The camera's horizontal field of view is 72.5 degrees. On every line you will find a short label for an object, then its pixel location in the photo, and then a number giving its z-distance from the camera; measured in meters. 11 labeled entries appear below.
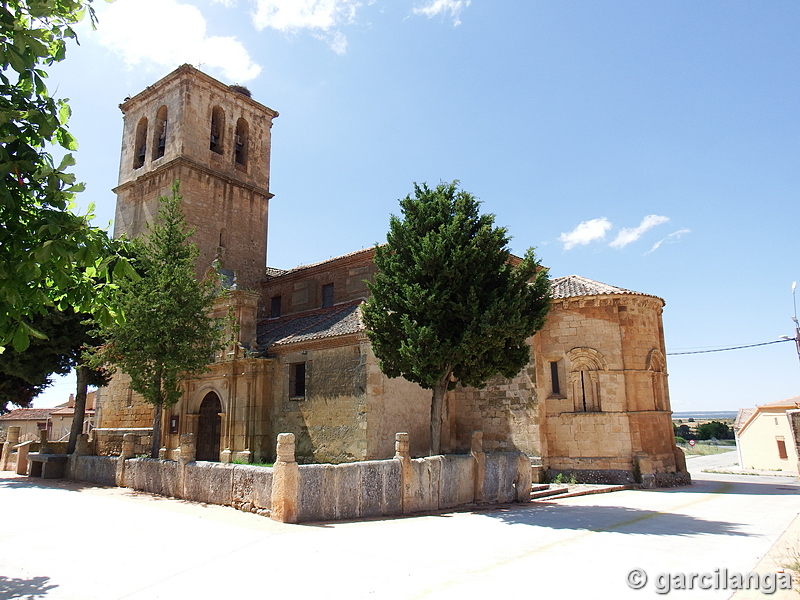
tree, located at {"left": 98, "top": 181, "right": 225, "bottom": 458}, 15.20
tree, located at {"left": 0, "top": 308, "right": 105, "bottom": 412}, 18.75
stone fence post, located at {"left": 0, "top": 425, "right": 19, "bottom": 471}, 22.02
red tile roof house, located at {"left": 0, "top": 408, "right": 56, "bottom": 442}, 39.44
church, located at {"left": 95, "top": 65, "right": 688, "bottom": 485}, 15.97
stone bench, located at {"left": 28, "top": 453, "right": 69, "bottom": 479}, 17.75
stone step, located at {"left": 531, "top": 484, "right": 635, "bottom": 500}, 14.30
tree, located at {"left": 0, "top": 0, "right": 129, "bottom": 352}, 3.89
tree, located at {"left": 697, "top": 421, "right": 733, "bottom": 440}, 62.28
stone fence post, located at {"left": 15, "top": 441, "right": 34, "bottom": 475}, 20.19
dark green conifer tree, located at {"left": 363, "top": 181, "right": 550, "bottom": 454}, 12.22
